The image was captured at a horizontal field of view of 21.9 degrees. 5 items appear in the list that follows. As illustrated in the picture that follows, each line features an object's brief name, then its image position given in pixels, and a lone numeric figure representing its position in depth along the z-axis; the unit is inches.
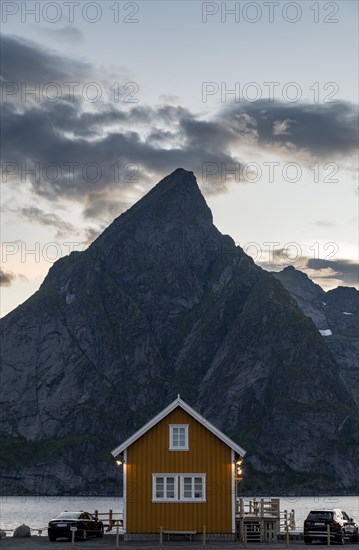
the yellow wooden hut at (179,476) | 2466.8
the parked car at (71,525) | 2447.1
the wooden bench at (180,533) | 2432.3
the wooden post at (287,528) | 2268.7
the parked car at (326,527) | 2445.9
